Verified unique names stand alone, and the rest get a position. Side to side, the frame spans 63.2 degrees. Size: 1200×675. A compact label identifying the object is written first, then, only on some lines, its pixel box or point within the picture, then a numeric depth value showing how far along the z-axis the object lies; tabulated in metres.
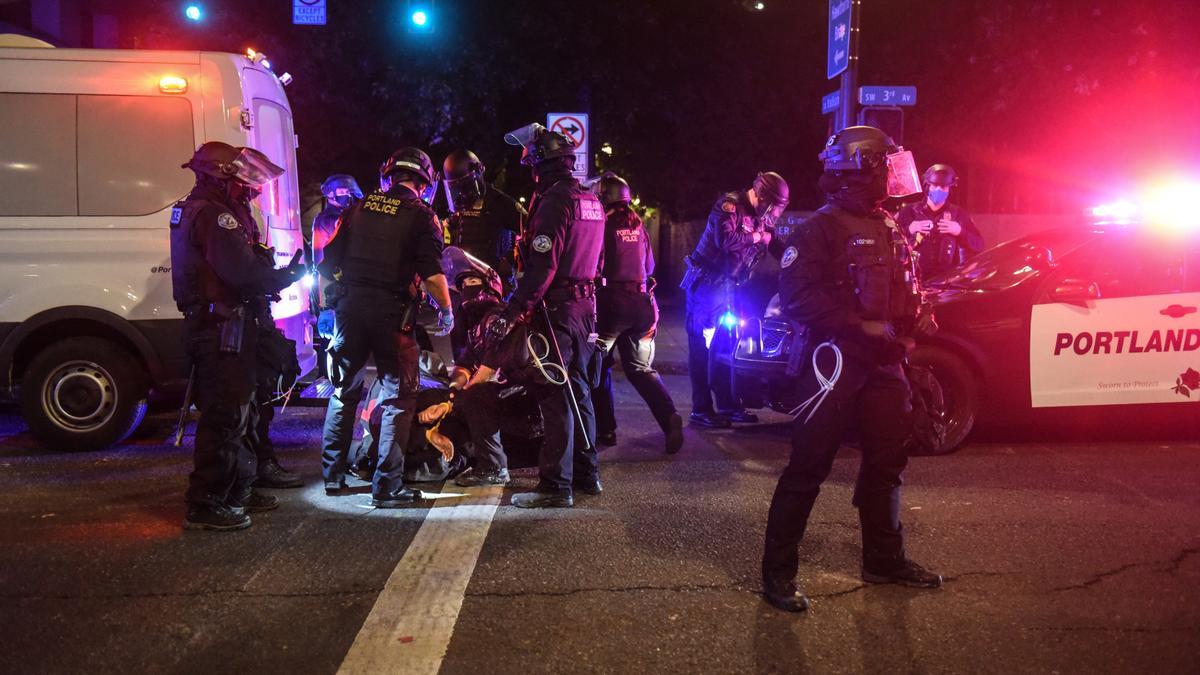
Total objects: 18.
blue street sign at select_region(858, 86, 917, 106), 9.34
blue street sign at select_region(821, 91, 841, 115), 9.99
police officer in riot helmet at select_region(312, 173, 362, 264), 6.25
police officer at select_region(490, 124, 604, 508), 5.09
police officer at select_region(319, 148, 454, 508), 5.03
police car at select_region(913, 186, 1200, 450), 6.46
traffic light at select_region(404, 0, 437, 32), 13.98
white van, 6.29
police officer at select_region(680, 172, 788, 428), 7.10
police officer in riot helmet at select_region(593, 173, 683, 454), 6.40
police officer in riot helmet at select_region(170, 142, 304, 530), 4.78
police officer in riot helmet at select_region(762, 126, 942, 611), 3.85
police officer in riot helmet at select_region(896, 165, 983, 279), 8.32
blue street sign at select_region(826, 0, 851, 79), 9.85
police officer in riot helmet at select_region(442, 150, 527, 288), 6.17
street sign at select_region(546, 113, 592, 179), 11.14
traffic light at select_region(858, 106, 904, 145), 9.41
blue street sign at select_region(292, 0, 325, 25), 13.74
